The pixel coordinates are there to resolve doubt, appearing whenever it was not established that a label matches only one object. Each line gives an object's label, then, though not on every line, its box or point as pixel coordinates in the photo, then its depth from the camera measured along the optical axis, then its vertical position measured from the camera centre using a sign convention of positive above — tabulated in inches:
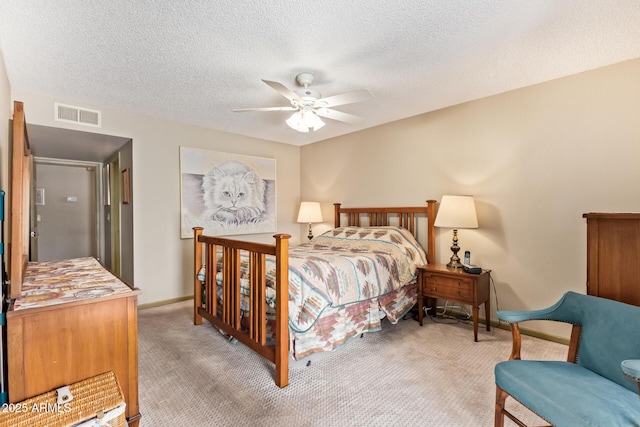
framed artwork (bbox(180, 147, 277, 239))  158.2 +9.2
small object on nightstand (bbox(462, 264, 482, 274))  111.2 -22.9
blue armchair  45.1 -29.8
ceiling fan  90.3 +33.9
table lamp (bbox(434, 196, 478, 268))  118.2 -2.9
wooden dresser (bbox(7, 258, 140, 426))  49.7 -22.6
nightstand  108.8 -30.1
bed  84.4 -26.0
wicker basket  44.4 -30.9
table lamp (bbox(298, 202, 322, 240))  186.5 -2.7
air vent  122.1 +39.5
